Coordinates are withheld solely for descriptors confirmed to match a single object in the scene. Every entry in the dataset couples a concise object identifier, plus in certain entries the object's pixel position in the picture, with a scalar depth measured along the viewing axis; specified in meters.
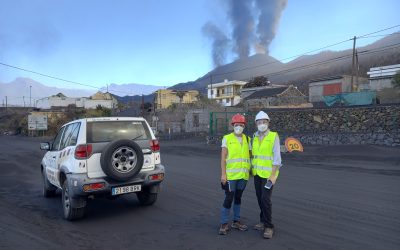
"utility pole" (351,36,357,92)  38.61
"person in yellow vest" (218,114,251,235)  5.68
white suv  6.51
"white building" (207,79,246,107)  94.72
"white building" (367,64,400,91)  52.03
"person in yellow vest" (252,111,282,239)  5.41
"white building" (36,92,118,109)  91.75
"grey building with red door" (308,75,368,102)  58.47
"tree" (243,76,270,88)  85.62
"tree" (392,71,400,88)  41.58
